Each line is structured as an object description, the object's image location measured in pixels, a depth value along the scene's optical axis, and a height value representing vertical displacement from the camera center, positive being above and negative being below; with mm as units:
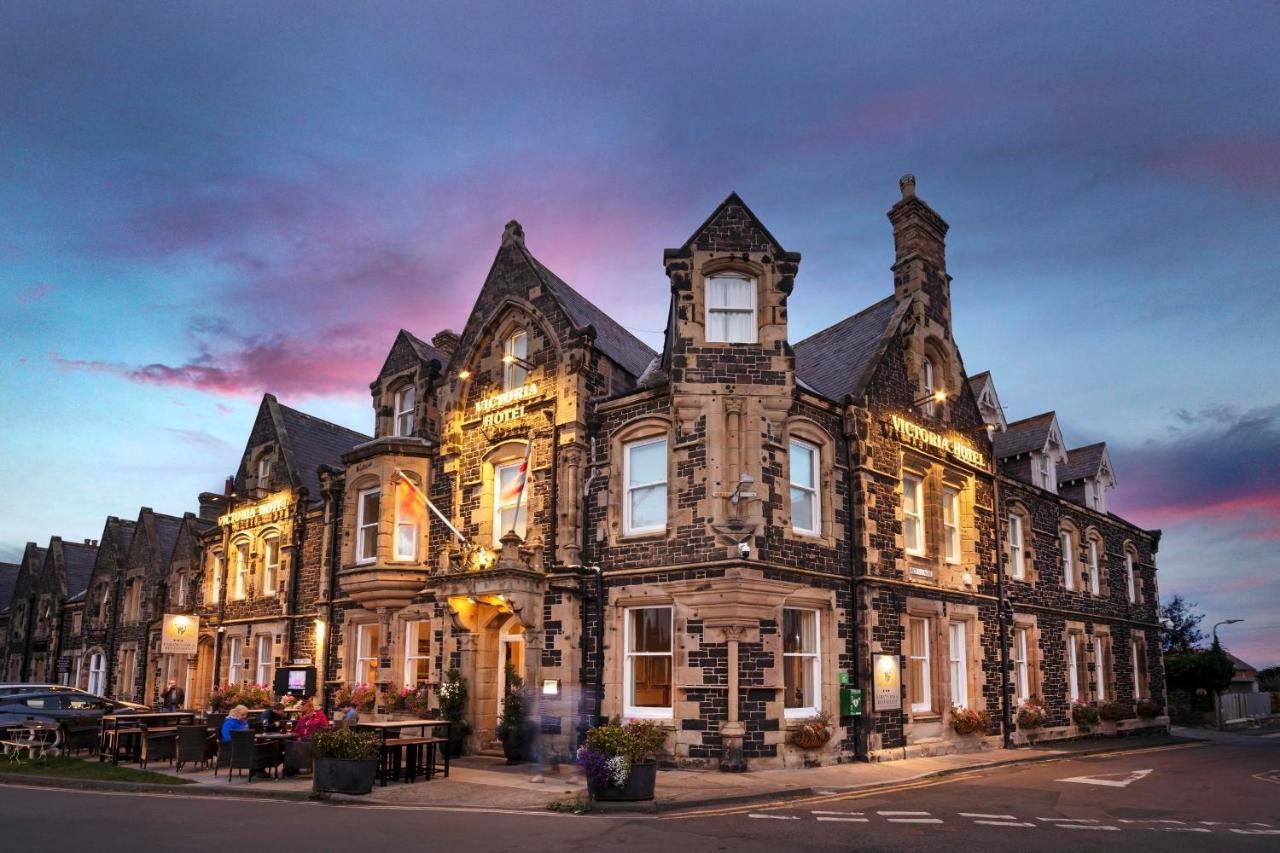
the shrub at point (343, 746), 15344 -2143
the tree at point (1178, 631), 62719 -808
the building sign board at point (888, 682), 20891 -1450
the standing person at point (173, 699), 31250 -2911
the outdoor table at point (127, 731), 19984 -2571
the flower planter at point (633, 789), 14258 -2586
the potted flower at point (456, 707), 21594 -2137
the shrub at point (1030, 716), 25953 -2648
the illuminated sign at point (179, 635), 32250 -850
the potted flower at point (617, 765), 14188 -2224
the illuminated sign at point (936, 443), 23734 +4475
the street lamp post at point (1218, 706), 39469 -3550
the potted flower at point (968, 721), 23219 -2519
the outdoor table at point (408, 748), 16781 -2449
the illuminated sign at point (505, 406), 23297 +5088
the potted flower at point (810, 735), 18844 -2337
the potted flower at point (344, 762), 15164 -2376
